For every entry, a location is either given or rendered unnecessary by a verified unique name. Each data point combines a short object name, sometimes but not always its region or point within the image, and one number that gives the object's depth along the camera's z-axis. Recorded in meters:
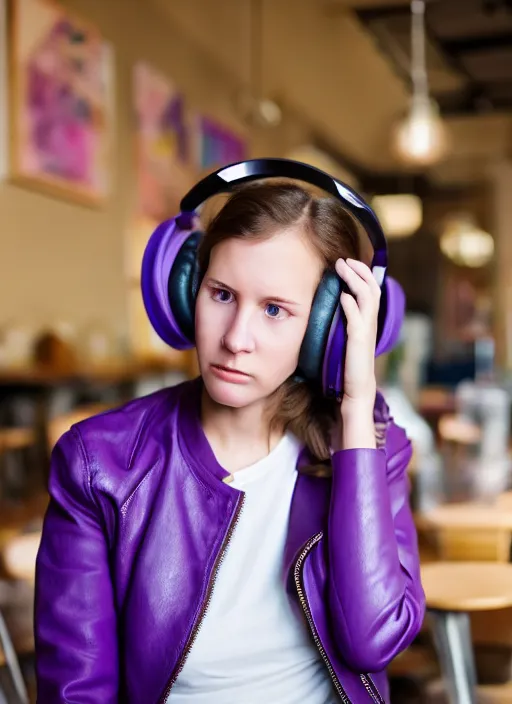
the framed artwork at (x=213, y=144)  8.16
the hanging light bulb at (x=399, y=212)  12.52
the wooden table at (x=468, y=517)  2.06
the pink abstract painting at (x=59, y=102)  5.45
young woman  1.10
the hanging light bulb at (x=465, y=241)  13.07
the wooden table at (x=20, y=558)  1.83
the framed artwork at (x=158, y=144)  7.10
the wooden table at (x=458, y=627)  1.53
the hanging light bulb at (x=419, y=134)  7.84
